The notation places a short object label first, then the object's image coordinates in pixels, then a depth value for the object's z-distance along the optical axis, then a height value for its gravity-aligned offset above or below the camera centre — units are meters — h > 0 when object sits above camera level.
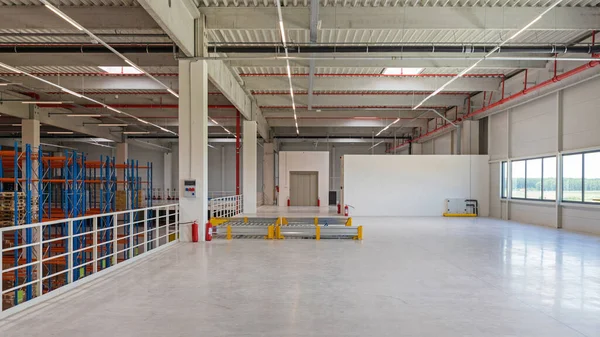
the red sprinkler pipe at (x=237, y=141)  18.64 +1.48
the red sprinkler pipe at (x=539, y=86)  12.02 +3.15
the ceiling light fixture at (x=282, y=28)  8.38 +3.41
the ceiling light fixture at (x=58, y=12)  6.75 +2.91
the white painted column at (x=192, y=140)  10.74 +0.88
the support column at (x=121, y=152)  28.44 +1.46
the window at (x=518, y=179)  17.06 -0.27
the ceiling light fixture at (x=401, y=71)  15.88 +4.12
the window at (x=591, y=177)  12.41 -0.13
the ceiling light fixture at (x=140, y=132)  26.25 +2.82
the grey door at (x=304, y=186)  27.83 -0.95
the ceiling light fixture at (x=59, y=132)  26.46 +2.73
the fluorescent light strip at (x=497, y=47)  9.59 +3.41
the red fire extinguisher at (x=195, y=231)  10.75 -1.61
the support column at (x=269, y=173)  29.47 -0.04
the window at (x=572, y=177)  13.23 -0.15
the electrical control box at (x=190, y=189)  10.73 -0.45
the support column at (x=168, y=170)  35.44 +0.21
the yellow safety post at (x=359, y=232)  11.44 -1.72
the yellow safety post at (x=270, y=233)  11.61 -1.78
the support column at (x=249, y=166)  20.95 +0.35
